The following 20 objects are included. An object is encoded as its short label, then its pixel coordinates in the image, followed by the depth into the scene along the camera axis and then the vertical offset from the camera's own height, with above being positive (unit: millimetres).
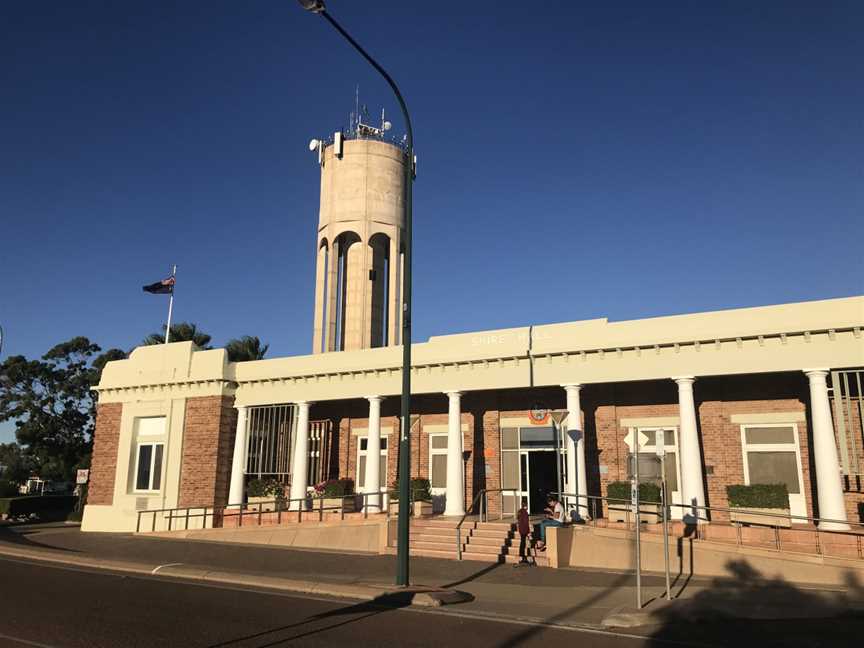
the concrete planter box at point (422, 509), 22062 -965
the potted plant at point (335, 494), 24234 -557
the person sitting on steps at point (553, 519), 17453 -990
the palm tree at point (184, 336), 45219 +9177
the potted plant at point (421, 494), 22766 -506
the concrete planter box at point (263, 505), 24655 -977
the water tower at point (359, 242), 36625 +12721
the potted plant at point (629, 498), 18603 -549
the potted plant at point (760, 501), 17766 -517
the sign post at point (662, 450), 12068 +520
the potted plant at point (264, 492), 25734 -547
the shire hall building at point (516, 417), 18312 +2082
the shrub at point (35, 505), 38125 -1687
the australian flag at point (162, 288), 31453 +8416
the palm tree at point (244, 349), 44562 +8109
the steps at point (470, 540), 17734 -1621
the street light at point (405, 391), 12719 +1672
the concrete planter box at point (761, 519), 17734 -975
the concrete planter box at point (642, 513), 18469 -885
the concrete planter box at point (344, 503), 24162 -873
